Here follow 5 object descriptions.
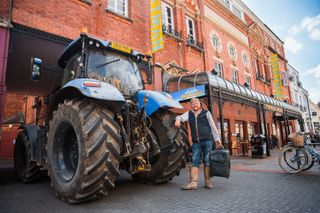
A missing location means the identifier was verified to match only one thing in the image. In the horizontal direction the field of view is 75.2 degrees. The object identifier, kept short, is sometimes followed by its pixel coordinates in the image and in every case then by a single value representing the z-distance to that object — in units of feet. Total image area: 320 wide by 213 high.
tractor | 9.31
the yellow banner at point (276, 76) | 73.20
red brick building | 24.56
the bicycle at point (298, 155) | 18.52
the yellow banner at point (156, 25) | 34.78
